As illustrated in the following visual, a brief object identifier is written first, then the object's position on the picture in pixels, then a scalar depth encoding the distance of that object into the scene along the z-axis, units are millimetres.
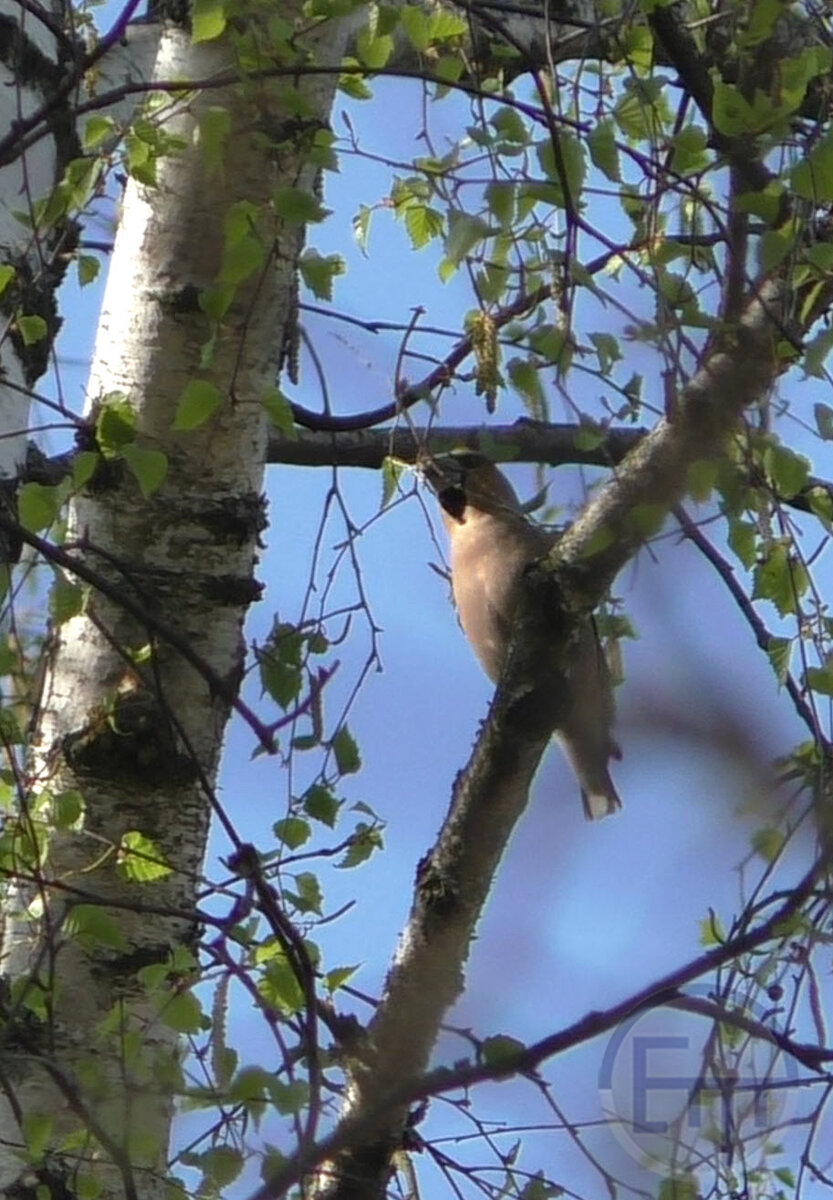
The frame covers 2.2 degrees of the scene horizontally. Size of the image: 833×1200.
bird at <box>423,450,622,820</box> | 11248
